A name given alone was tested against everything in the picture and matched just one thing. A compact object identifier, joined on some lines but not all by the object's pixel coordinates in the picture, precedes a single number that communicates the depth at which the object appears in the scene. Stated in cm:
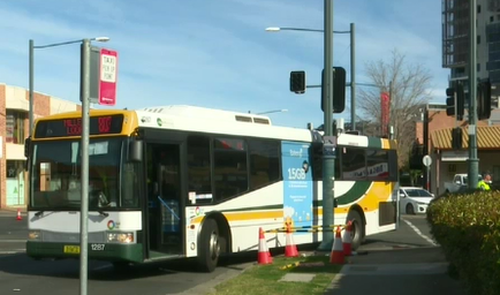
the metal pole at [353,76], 3149
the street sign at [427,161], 4335
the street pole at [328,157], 1827
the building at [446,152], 5150
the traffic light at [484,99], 1914
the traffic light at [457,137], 2052
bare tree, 5525
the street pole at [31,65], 3769
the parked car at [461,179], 4356
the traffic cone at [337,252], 1530
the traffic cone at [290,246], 1705
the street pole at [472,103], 1919
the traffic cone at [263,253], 1584
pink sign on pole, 722
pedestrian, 2202
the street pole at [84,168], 702
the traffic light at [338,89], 1880
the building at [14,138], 4925
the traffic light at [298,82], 2044
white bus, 1368
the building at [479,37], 10906
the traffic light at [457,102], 2003
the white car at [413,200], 3784
